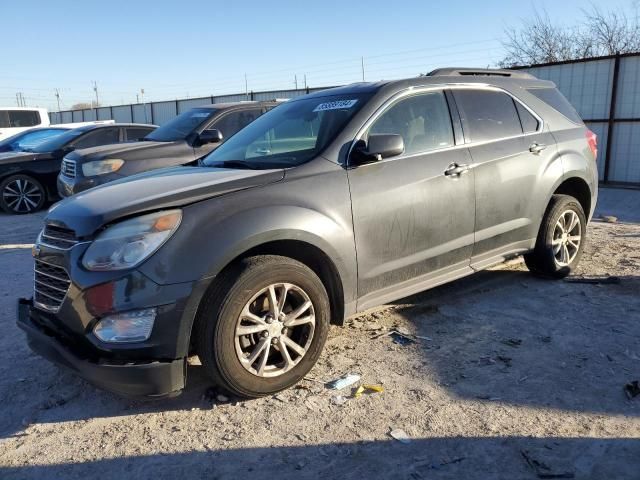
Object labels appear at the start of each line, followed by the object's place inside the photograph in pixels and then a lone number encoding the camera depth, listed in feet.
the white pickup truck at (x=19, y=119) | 58.65
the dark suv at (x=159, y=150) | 24.16
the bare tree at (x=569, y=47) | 74.79
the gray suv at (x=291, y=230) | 9.05
